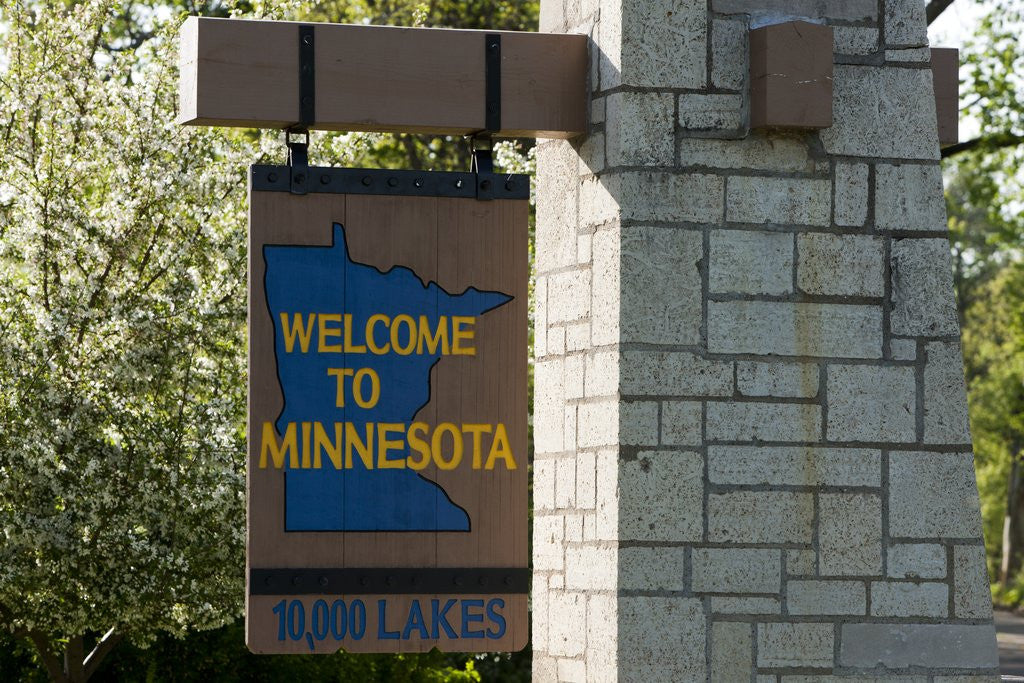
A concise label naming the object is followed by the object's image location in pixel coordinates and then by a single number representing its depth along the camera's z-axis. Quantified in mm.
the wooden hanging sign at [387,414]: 9758
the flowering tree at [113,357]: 17406
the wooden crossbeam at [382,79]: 9672
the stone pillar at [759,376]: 9586
